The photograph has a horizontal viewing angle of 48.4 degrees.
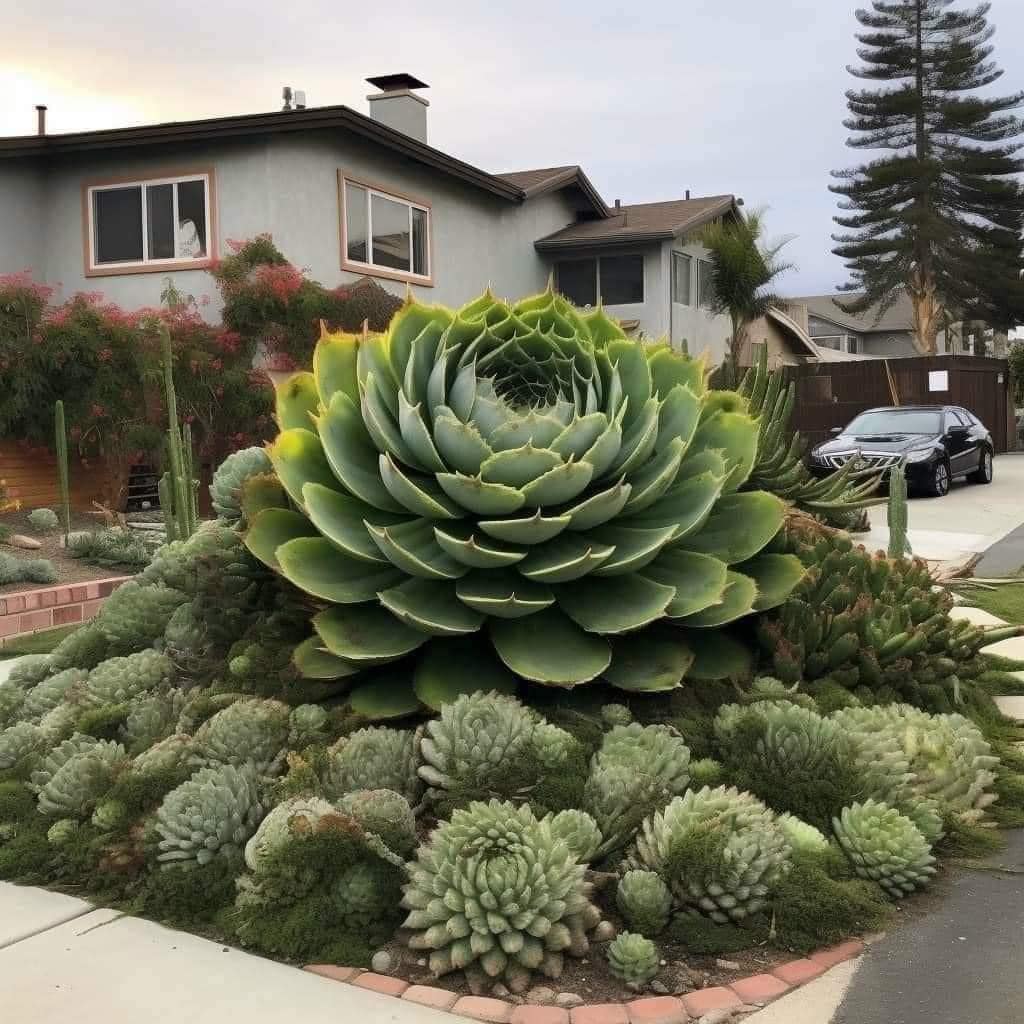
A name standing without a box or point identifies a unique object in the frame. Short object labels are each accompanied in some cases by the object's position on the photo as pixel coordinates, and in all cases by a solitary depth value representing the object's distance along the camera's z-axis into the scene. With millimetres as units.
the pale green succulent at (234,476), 5160
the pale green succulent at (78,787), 3861
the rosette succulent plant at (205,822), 3480
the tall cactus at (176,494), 7938
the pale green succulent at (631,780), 3488
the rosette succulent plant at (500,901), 3008
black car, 18656
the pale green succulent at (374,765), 3648
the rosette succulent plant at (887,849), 3426
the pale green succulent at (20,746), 4281
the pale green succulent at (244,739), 3807
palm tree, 27797
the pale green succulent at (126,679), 4578
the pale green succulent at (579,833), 3348
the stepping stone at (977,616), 7086
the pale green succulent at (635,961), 2984
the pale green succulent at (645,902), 3174
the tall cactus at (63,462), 11797
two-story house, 17812
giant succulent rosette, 4008
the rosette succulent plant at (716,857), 3205
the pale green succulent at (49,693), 4895
